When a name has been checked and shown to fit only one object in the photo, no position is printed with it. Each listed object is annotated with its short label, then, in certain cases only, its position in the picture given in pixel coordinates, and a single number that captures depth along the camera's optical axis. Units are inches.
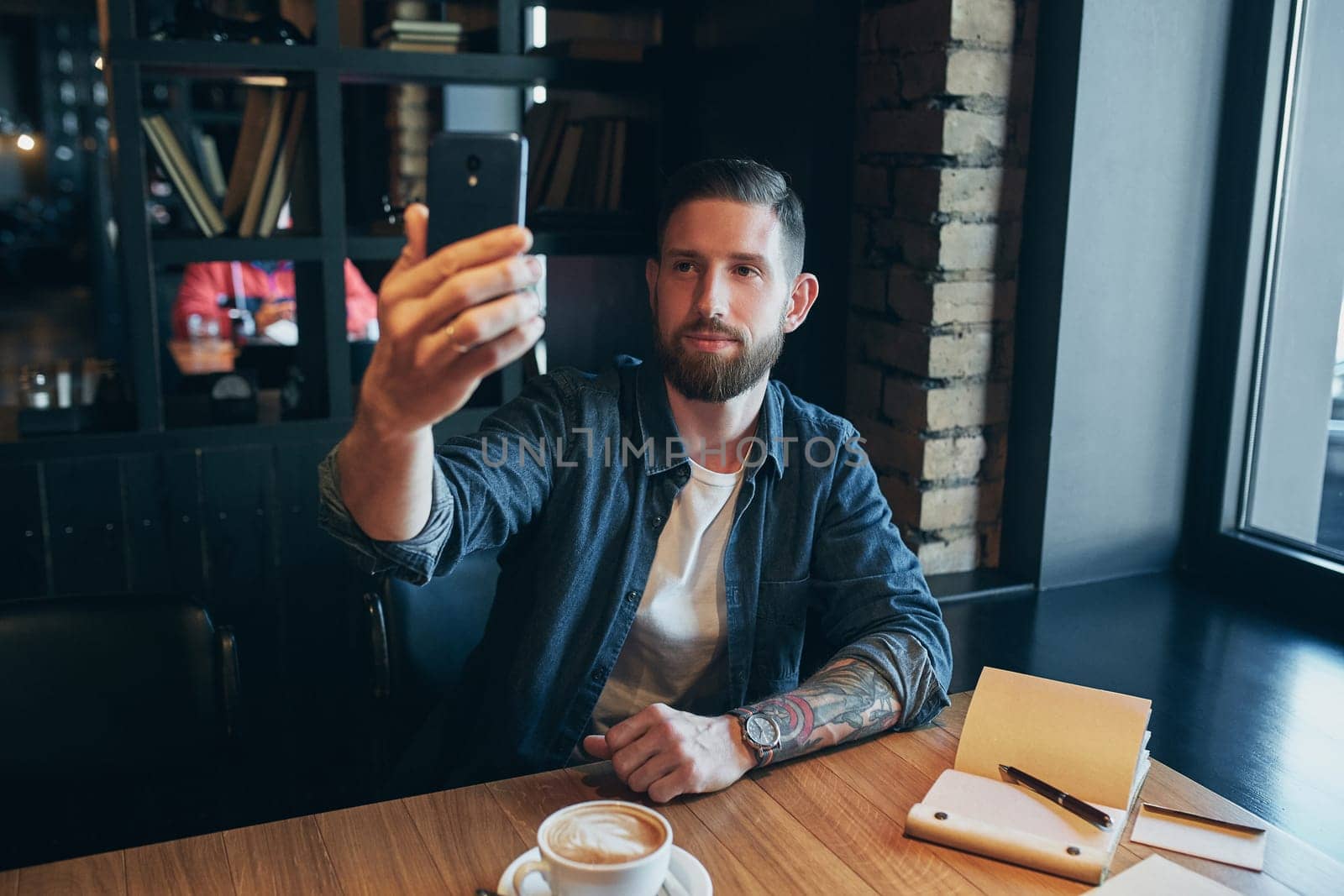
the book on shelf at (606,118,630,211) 107.5
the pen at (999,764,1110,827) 44.5
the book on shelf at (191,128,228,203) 116.3
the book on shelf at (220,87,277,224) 97.4
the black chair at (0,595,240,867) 55.1
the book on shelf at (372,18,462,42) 98.7
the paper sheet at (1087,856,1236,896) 41.1
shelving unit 89.3
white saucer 39.6
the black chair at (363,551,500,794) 63.3
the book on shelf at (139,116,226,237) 93.0
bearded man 60.7
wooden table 41.2
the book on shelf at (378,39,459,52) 99.3
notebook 43.4
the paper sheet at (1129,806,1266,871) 43.6
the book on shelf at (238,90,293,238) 96.4
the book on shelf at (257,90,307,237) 96.9
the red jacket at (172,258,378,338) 159.6
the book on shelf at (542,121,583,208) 107.9
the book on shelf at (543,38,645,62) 102.8
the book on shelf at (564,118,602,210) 107.9
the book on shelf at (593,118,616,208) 107.5
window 84.9
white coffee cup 36.3
